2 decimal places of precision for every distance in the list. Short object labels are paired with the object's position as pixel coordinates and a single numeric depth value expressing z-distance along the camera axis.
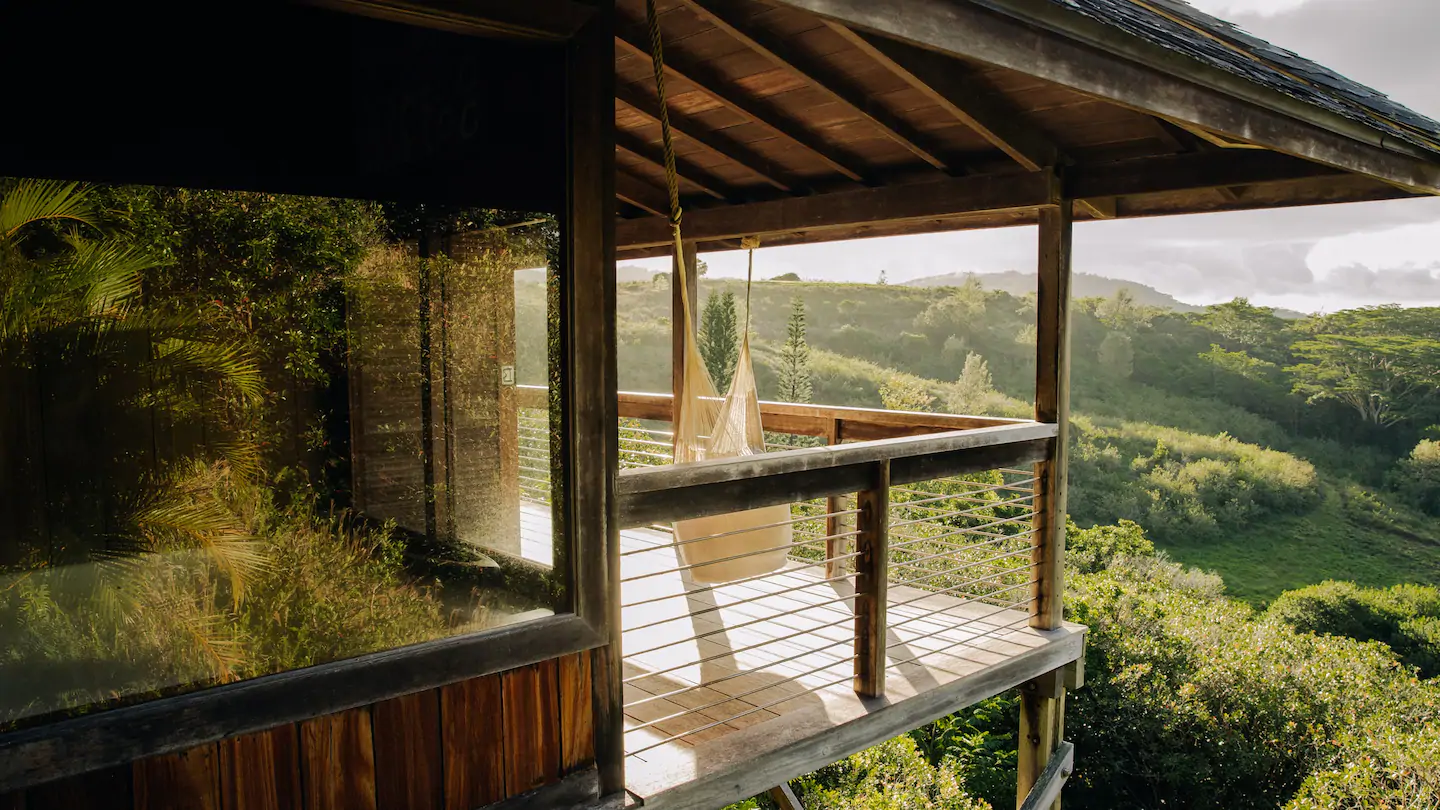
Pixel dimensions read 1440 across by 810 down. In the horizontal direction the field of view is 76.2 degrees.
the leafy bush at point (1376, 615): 16.34
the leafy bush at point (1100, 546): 18.22
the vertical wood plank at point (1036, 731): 3.90
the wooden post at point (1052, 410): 3.53
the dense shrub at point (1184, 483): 25.19
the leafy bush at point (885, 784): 8.20
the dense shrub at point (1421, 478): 25.22
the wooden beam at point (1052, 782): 3.88
